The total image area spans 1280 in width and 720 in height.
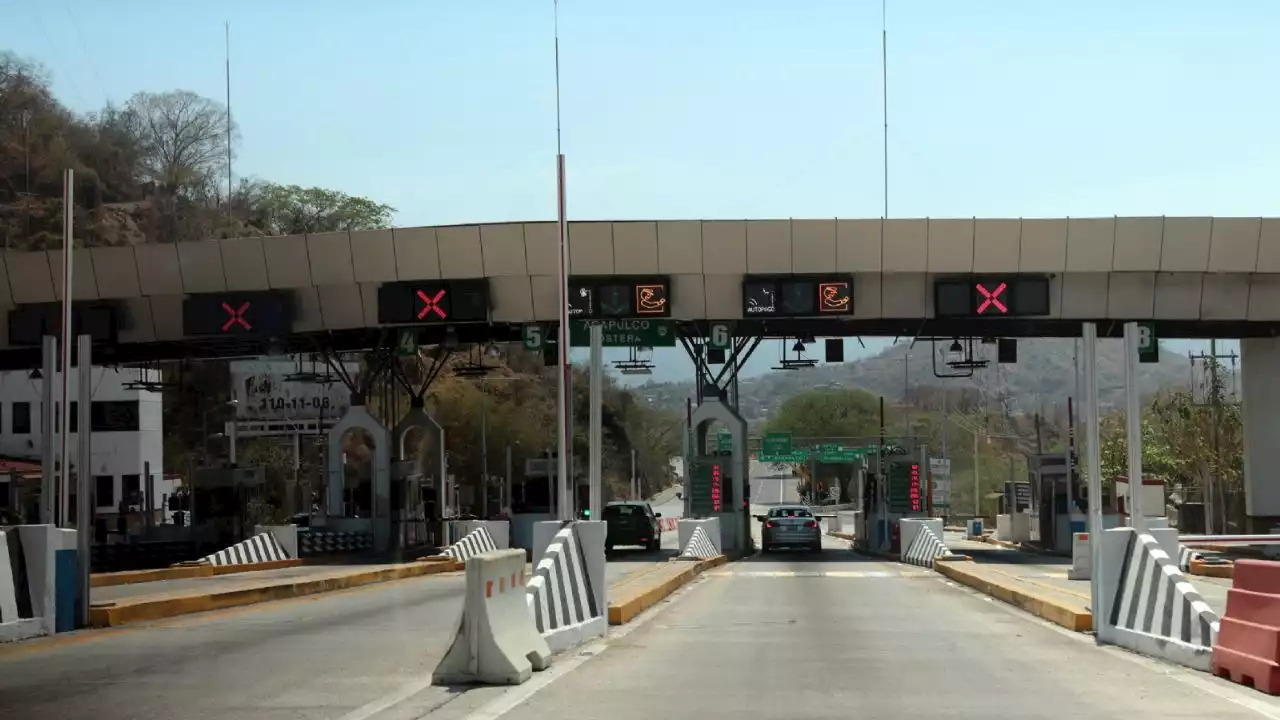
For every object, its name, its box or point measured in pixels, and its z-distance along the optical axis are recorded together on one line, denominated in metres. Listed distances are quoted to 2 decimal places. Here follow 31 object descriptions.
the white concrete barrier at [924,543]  35.16
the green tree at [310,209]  117.25
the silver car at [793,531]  44.38
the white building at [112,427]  66.06
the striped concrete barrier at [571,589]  12.71
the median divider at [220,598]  16.70
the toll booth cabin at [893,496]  46.56
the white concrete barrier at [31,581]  14.65
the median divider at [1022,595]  16.17
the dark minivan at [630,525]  43.25
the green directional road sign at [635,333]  37.00
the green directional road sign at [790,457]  92.00
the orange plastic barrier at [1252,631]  10.43
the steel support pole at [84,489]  15.48
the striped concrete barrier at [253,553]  30.98
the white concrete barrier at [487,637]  10.45
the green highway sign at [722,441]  57.91
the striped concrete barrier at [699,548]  34.25
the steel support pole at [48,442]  15.95
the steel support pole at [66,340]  16.42
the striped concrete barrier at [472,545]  35.06
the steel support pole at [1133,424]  13.70
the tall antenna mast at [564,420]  14.26
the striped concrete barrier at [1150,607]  12.22
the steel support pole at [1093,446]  14.19
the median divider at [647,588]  16.98
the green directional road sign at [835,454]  92.69
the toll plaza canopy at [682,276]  35.56
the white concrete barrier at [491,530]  38.16
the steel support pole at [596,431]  14.62
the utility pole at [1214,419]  56.28
